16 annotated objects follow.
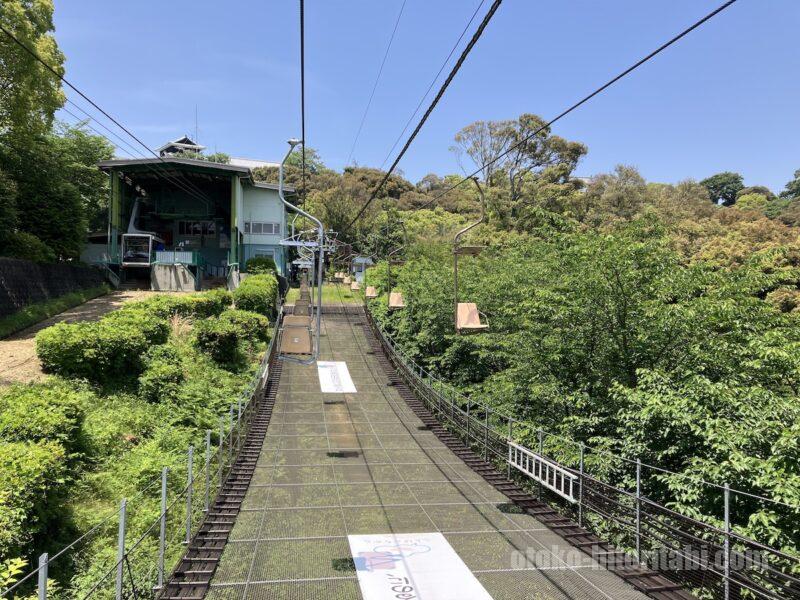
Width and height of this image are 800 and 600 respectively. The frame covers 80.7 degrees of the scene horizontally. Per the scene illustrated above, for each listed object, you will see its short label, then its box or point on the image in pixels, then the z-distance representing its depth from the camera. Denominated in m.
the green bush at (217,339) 17.47
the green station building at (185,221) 29.77
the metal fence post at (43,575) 3.31
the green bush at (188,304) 18.53
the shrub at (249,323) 20.85
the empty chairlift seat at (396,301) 18.78
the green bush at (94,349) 12.21
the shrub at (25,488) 5.67
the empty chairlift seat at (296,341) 11.88
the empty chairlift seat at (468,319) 10.42
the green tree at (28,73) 16.67
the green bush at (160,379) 12.82
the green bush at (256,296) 24.58
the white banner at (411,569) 6.01
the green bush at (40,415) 7.71
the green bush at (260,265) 33.03
